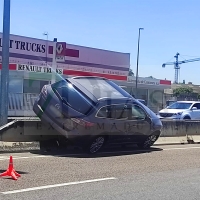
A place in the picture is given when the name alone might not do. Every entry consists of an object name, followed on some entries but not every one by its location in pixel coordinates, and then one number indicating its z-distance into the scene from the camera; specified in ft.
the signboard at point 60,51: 78.91
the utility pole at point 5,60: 44.16
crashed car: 37.19
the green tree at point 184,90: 247.54
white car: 82.23
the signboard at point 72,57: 89.71
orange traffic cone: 26.05
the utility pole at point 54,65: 61.83
